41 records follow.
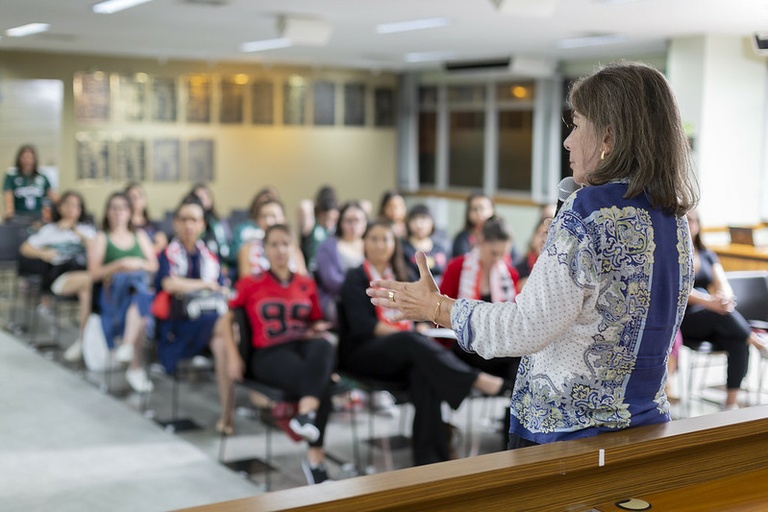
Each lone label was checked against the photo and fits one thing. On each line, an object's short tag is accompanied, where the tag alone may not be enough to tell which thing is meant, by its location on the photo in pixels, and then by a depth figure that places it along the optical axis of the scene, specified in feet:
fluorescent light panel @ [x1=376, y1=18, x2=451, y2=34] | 26.66
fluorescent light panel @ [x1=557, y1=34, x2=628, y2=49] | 30.30
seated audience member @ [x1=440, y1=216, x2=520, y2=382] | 15.85
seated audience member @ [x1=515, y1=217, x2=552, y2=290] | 17.34
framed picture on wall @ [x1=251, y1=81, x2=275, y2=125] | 41.37
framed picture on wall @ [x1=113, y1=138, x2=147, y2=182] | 38.65
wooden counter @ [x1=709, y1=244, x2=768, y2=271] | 25.22
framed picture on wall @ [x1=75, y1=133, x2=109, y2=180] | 37.78
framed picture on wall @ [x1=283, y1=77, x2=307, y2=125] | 42.11
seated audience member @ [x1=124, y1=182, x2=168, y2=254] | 25.09
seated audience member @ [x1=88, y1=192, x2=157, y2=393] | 20.24
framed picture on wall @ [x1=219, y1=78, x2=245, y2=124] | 40.65
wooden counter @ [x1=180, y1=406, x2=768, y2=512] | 5.20
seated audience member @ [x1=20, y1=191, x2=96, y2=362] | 21.74
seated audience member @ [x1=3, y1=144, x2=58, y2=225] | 30.78
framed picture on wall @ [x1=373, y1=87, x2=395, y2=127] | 44.73
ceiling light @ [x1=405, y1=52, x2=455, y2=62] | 36.55
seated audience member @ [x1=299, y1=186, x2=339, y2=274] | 23.15
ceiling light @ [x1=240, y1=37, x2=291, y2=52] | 32.35
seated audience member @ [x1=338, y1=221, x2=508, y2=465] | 14.10
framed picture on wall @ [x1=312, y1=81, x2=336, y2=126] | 42.85
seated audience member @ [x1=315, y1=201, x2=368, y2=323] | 19.56
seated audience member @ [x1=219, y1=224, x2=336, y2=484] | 14.16
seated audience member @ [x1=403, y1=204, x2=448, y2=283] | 21.80
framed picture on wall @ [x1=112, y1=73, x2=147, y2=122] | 38.24
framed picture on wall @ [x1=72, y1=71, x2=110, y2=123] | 37.55
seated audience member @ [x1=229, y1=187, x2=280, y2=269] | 22.79
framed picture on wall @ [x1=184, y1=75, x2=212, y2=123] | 39.88
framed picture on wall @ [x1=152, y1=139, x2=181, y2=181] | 39.47
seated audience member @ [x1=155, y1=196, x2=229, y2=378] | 18.13
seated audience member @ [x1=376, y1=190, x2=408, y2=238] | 24.40
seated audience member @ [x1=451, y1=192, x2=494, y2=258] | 22.24
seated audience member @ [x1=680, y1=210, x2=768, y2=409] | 17.34
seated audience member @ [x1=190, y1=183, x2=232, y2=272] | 23.04
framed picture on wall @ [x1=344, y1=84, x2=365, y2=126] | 43.78
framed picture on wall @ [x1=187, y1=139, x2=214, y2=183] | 40.27
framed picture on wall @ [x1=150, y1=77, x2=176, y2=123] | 39.09
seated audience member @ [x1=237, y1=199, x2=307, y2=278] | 19.70
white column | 29.66
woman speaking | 5.73
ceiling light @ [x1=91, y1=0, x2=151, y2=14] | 22.84
